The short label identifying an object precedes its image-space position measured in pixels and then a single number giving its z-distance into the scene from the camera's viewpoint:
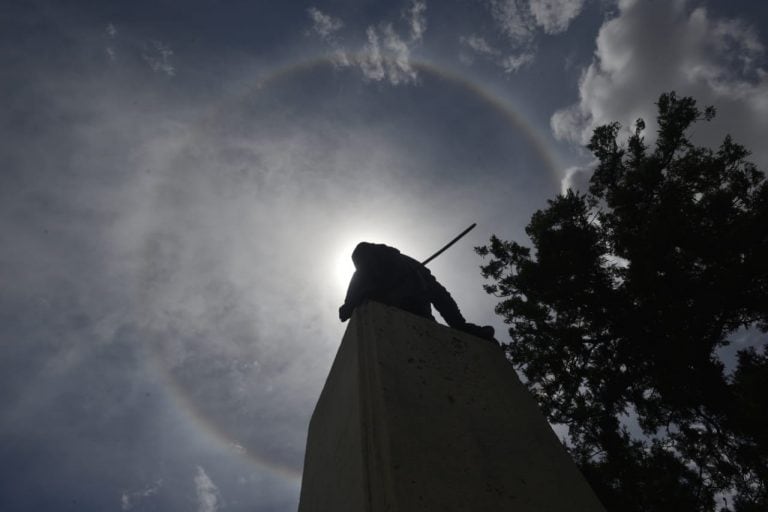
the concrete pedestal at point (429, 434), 1.38
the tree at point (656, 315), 6.42
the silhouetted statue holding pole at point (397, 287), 2.91
